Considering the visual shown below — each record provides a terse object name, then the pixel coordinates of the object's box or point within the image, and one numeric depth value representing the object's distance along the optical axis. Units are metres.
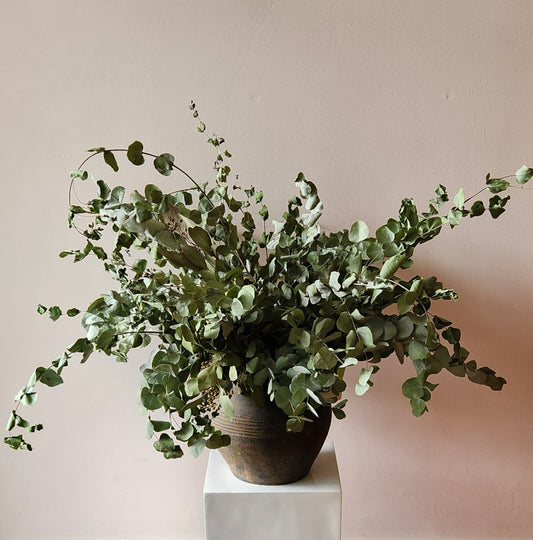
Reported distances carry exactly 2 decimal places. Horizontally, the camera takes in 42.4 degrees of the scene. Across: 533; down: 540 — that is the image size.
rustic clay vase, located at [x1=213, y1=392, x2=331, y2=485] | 1.11
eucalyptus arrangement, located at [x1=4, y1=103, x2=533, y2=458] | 1.00
